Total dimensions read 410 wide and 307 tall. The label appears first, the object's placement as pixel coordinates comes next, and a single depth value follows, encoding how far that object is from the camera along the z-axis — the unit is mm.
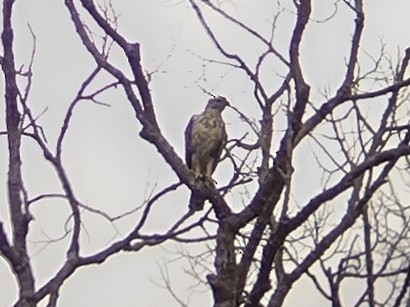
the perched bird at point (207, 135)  15367
